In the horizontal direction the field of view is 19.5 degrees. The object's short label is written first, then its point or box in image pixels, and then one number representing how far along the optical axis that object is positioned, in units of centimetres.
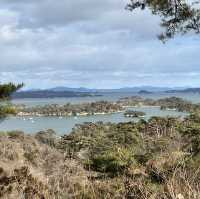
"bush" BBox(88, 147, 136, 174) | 1045
